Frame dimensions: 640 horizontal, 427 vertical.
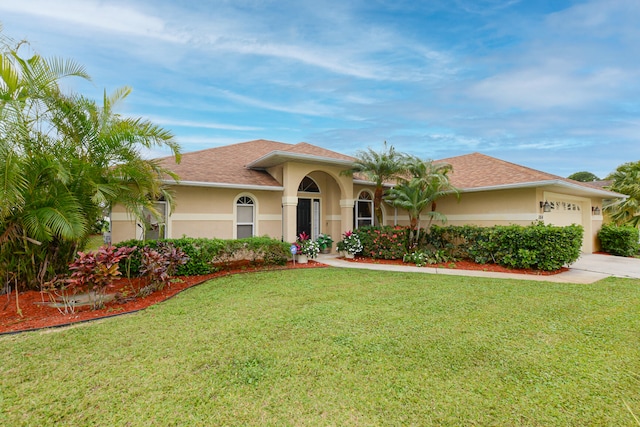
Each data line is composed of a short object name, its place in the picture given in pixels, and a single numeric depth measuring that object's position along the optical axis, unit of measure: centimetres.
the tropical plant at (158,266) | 679
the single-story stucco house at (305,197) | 1080
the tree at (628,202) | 1736
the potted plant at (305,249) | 1122
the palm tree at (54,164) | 545
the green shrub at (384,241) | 1216
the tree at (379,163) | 1219
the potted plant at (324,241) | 1277
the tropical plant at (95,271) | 564
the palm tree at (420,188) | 1159
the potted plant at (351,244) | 1247
